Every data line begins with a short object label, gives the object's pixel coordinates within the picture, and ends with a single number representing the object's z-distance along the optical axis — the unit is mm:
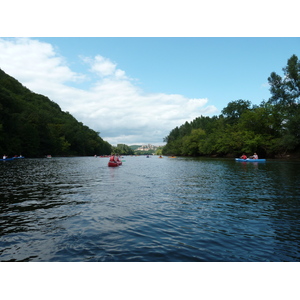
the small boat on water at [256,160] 61219
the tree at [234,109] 122062
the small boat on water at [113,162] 49844
